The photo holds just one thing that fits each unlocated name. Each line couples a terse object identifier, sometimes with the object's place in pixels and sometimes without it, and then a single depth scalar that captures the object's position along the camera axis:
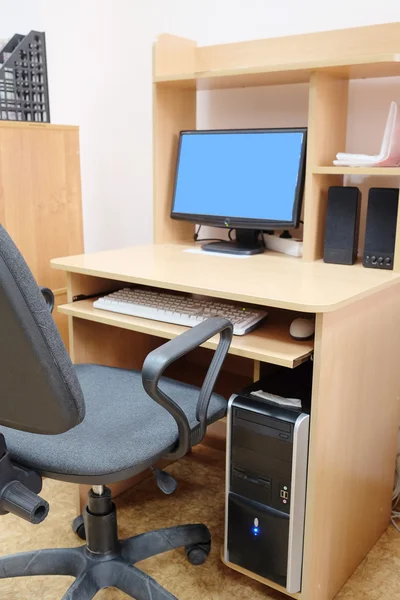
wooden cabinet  1.94
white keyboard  1.51
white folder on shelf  1.63
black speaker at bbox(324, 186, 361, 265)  1.72
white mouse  1.40
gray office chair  0.97
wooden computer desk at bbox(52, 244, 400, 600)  1.36
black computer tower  1.39
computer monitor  1.82
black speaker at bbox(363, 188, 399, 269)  1.65
